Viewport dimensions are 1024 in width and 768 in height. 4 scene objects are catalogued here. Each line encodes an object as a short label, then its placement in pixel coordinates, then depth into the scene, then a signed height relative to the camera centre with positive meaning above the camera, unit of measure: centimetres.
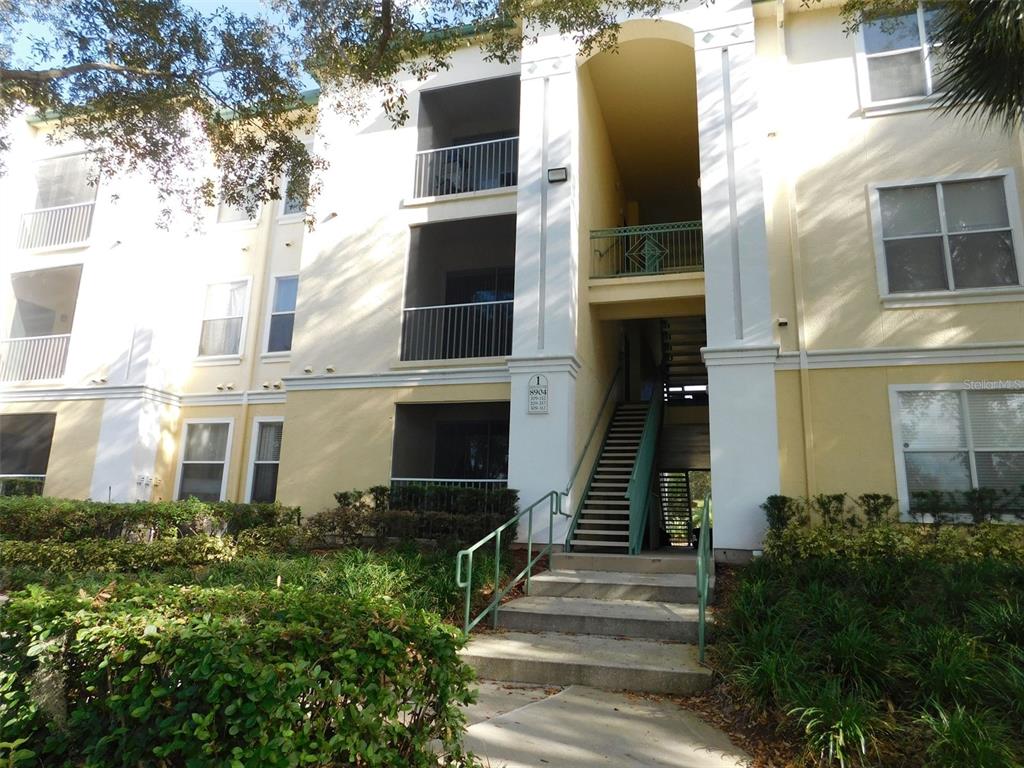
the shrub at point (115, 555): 953 -92
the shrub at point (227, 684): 281 -89
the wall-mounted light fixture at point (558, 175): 1123 +572
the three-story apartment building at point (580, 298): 976 +386
